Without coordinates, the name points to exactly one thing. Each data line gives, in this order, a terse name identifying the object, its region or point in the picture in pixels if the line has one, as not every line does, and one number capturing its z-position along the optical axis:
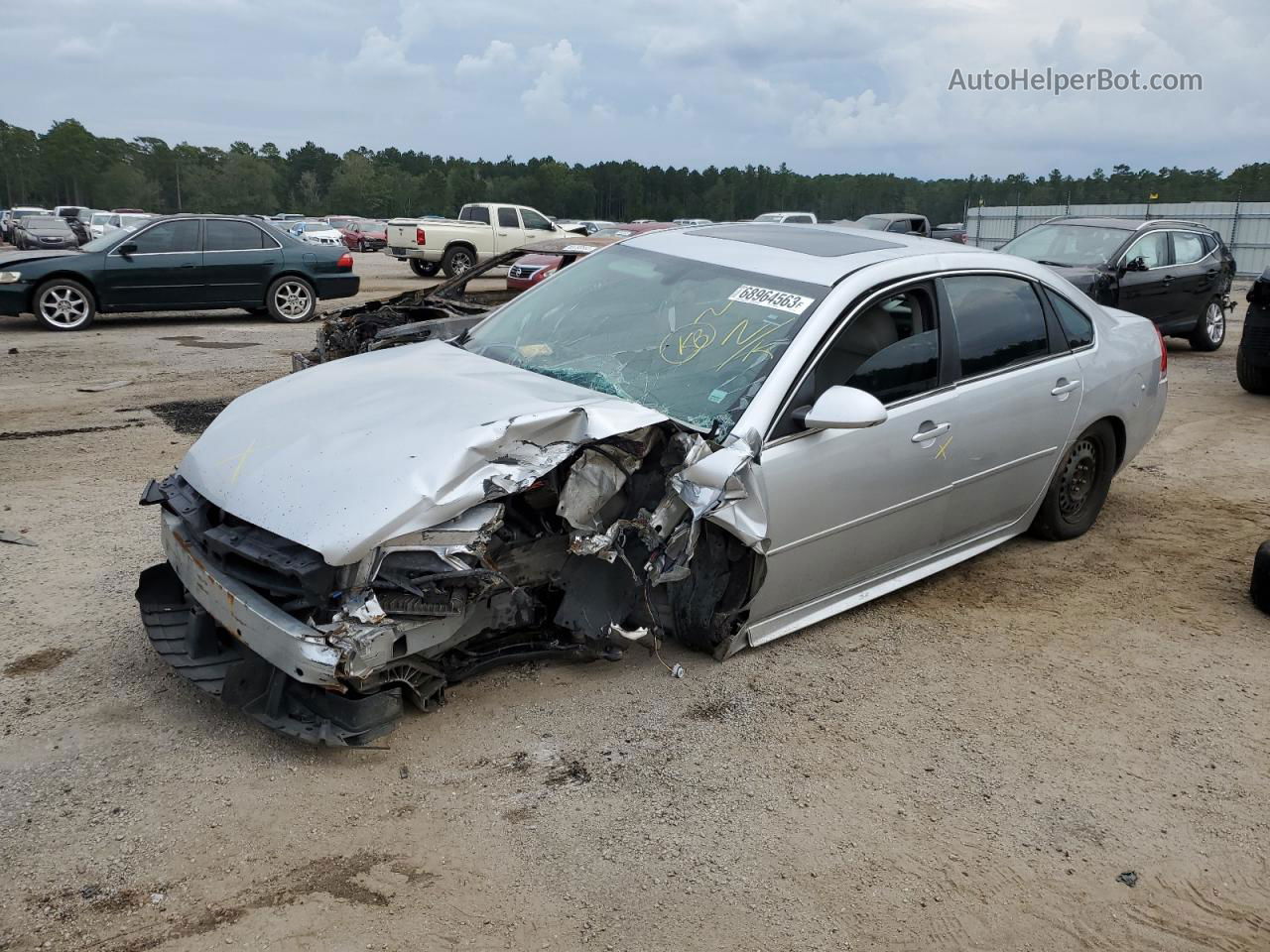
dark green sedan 12.64
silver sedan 3.19
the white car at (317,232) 34.62
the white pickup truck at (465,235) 23.83
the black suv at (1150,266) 11.51
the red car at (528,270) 13.61
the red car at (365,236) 42.41
